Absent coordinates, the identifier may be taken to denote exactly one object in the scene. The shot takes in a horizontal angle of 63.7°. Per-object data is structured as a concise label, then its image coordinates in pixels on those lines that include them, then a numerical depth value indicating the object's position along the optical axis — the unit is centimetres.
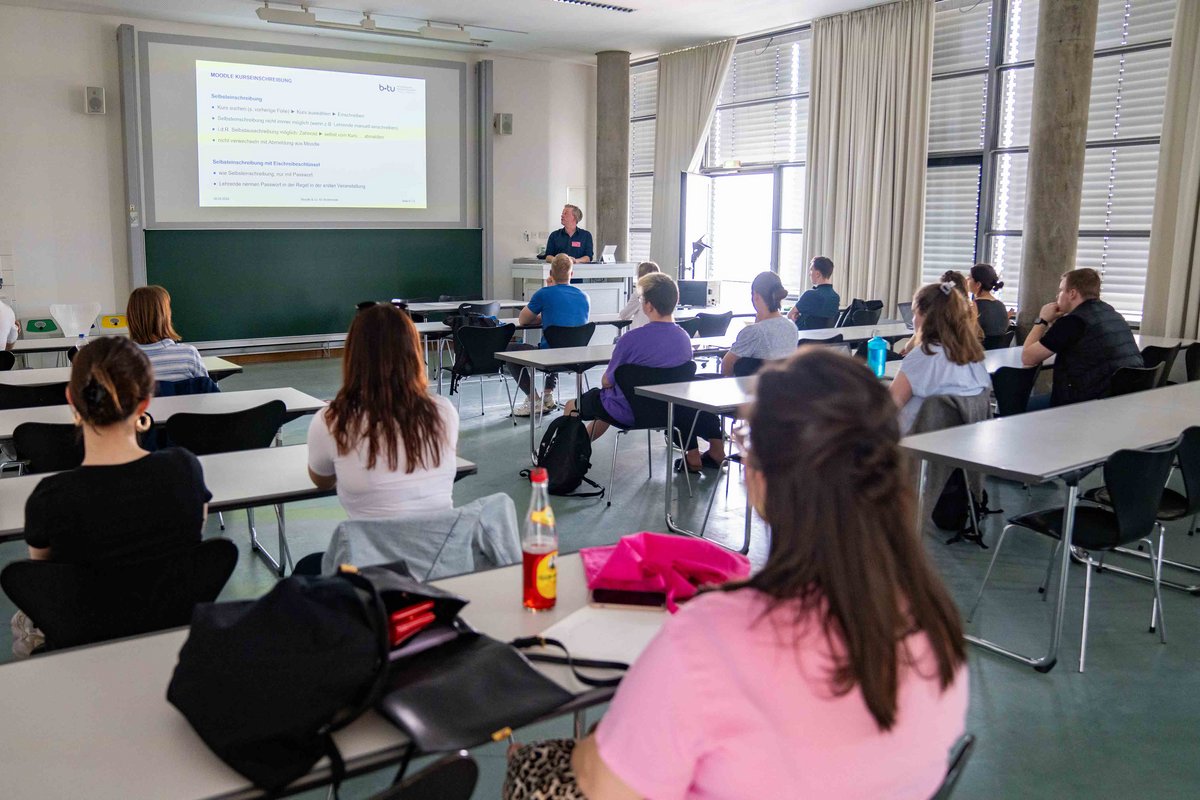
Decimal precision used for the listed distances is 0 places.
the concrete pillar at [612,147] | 1128
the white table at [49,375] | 464
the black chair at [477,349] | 693
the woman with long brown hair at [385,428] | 251
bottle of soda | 194
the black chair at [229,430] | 354
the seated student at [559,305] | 690
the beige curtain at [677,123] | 1069
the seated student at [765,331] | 511
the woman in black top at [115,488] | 206
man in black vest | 494
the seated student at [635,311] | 678
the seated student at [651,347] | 501
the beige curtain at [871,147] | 852
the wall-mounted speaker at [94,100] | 897
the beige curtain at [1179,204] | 659
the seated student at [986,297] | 630
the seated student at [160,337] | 421
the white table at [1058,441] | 311
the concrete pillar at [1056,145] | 678
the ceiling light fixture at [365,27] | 862
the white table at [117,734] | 134
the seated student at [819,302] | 738
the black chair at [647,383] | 495
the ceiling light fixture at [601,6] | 880
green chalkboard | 966
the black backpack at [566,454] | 517
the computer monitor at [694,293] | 920
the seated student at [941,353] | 412
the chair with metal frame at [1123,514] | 305
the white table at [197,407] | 373
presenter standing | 973
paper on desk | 174
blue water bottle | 485
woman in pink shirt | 108
